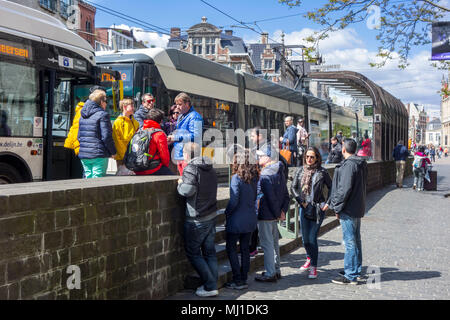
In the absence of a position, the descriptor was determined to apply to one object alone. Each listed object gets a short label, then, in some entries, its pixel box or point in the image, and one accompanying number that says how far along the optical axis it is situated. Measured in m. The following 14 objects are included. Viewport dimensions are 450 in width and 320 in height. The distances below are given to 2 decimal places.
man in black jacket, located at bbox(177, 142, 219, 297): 5.87
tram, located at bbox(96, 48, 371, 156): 11.84
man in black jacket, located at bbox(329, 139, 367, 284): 6.87
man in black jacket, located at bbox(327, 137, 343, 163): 18.75
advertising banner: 14.83
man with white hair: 12.92
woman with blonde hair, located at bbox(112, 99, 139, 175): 7.28
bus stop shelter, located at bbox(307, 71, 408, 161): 19.62
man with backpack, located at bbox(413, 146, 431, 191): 21.03
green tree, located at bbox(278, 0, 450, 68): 14.45
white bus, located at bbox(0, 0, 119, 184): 7.90
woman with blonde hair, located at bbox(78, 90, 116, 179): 6.91
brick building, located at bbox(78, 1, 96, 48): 57.94
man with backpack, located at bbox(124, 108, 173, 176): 6.48
